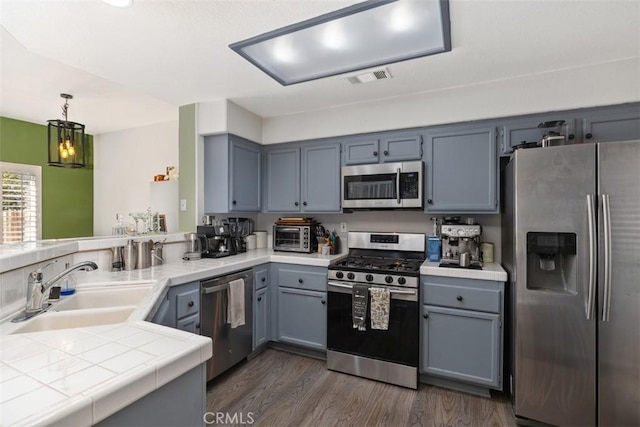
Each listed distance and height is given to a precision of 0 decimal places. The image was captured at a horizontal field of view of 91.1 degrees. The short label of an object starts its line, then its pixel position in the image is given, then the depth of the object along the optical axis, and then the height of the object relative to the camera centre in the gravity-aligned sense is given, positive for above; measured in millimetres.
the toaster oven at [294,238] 3232 -274
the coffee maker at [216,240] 2975 -271
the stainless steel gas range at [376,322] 2410 -884
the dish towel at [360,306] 2502 -745
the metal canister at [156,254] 2568 -350
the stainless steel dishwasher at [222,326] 2332 -879
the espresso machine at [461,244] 2500 -269
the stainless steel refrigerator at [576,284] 1764 -426
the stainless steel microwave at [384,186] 2765 +246
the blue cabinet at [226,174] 3043 +380
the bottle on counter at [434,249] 2768 -322
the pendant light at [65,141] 3207 +766
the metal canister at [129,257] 2379 -341
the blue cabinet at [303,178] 3154 +362
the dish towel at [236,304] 2496 -737
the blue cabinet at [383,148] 2826 +604
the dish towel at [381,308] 2438 -742
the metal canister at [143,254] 2447 -334
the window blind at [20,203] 3961 +114
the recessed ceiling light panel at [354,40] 1631 +1047
